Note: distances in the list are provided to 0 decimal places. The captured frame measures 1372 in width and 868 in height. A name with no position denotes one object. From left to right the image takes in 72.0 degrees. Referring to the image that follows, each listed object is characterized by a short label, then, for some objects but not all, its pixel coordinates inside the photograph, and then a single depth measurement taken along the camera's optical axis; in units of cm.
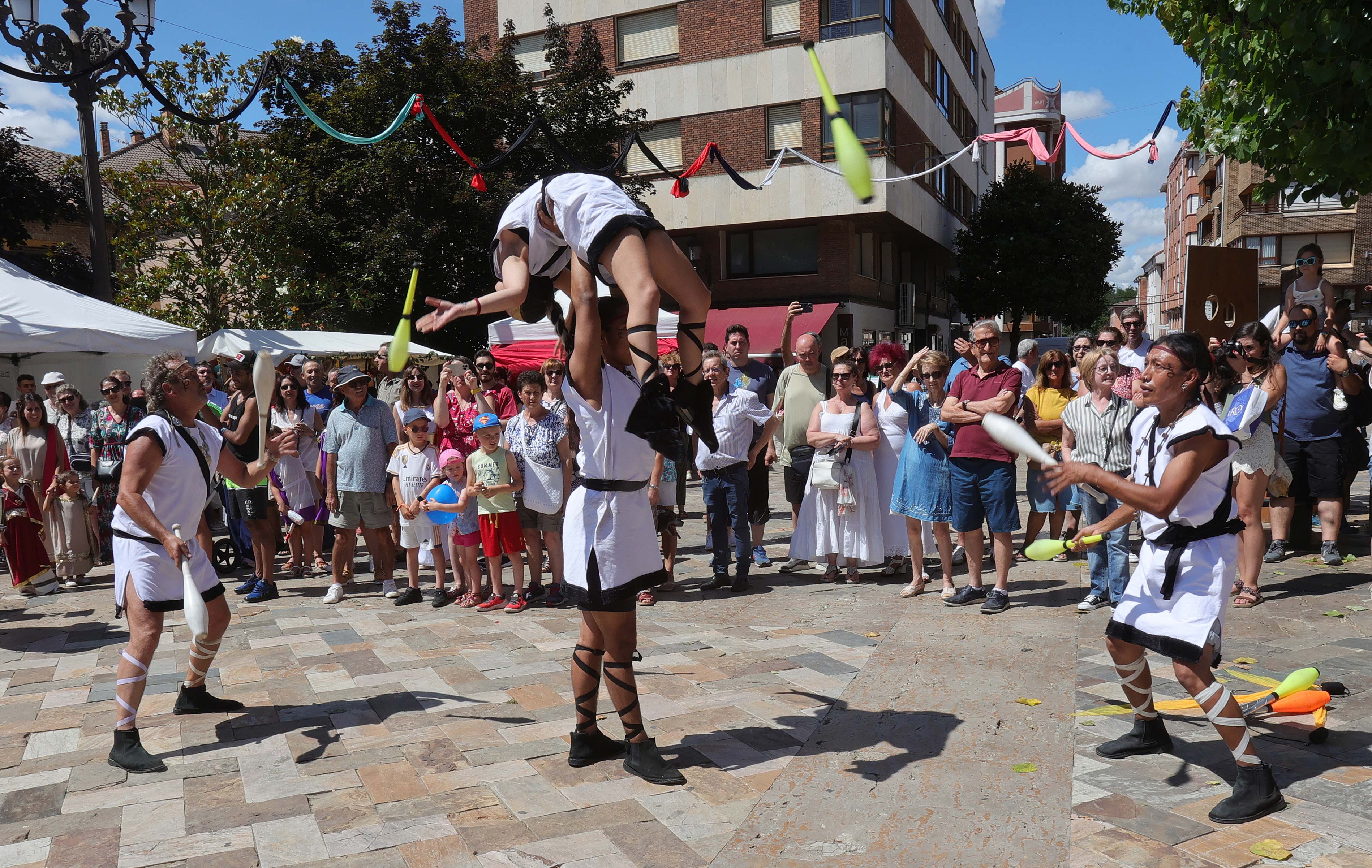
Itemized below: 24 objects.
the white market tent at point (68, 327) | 1059
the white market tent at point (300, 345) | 1520
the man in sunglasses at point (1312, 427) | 765
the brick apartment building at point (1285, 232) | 4269
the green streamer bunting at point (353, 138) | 744
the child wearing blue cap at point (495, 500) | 743
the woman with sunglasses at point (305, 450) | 866
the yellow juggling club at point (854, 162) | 295
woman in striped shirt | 645
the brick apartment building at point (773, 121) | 2462
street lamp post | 759
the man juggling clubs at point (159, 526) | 433
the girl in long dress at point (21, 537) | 851
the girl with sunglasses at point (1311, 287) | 844
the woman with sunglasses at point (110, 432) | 853
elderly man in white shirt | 788
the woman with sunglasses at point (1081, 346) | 916
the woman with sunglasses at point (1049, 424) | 830
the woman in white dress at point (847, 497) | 777
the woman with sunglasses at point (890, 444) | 804
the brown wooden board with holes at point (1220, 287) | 873
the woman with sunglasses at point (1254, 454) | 659
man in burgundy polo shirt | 663
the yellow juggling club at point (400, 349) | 336
